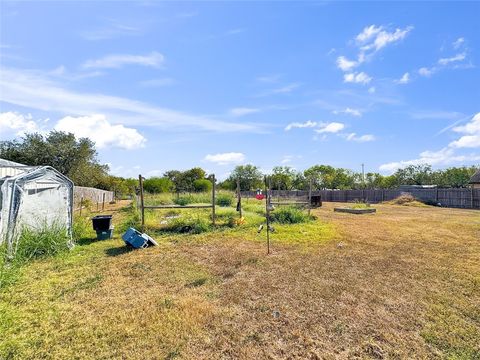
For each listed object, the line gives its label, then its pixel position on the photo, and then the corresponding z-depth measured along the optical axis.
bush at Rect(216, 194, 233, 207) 16.14
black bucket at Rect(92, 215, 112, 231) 8.52
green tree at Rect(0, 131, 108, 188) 26.88
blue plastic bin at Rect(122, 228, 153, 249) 7.26
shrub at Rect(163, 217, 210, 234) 9.45
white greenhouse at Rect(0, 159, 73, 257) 5.41
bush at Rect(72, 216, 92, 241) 8.42
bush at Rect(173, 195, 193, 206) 15.39
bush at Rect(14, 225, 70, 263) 5.82
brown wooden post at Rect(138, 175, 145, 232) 8.81
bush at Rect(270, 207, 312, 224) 11.05
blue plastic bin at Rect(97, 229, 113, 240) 8.53
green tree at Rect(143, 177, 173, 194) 30.02
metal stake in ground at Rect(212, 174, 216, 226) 9.94
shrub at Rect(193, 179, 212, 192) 27.63
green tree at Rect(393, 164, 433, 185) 48.94
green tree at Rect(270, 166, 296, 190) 50.29
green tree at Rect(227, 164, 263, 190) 53.84
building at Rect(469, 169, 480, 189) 29.17
